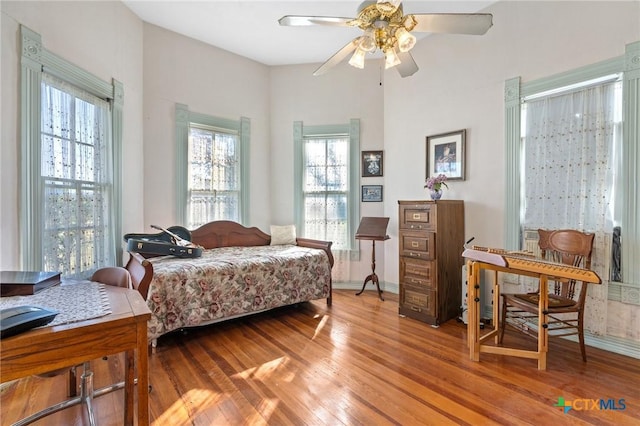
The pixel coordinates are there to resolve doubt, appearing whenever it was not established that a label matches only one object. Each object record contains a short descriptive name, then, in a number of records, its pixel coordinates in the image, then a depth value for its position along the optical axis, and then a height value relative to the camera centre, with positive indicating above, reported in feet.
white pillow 13.94 -1.25
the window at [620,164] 7.80 +1.19
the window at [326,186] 14.73 +1.12
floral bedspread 8.50 -2.44
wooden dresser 10.11 -1.77
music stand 12.97 -1.05
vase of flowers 10.63 +0.83
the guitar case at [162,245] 9.41 -1.20
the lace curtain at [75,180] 7.66 +0.81
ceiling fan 6.04 +3.88
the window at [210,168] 12.61 +1.82
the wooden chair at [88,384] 5.06 -3.33
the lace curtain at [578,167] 8.24 +1.21
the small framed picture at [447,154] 11.34 +2.12
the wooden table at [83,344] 3.00 -1.49
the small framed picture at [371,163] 14.38 +2.18
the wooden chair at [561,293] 7.63 -2.39
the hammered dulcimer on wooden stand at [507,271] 6.52 -1.82
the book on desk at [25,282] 4.43 -1.12
